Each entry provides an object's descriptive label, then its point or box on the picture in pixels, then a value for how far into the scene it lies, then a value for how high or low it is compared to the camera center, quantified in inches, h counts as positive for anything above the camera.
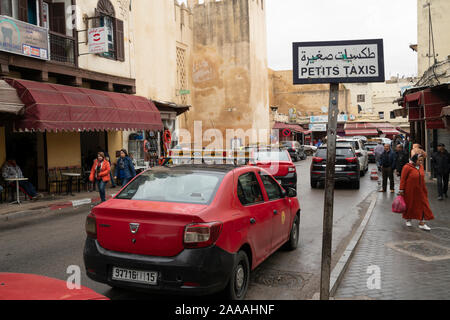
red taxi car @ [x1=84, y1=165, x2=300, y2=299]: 164.9 -36.7
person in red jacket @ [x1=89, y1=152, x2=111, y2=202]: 494.0 -27.9
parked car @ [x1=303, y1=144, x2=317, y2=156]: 1829.5 -26.0
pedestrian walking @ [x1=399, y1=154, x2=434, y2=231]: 344.8 -44.1
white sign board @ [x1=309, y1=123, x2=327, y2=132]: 2059.8 +81.4
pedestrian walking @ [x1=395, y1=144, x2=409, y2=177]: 637.9 -27.1
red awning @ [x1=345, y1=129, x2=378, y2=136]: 1955.0 +46.3
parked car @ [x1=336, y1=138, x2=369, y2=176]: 805.2 -23.2
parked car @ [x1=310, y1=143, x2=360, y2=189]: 652.1 -38.3
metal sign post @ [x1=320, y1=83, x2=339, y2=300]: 175.5 -24.2
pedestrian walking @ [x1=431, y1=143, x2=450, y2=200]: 507.5 -31.9
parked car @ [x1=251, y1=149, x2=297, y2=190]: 582.2 -29.5
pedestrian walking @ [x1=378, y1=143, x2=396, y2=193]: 596.4 -33.9
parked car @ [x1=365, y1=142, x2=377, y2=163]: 1219.2 -23.0
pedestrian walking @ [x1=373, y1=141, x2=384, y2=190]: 785.6 -17.0
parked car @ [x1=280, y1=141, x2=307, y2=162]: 1427.2 -19.3
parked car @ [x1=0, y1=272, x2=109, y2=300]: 108.8 -38.8
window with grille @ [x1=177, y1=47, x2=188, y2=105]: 1246.9 +235.2
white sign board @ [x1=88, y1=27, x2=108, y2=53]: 620.1 +167.4
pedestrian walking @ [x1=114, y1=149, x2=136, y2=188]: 563.8 -26.7
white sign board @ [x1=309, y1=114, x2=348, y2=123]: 2080.2 +123.1
